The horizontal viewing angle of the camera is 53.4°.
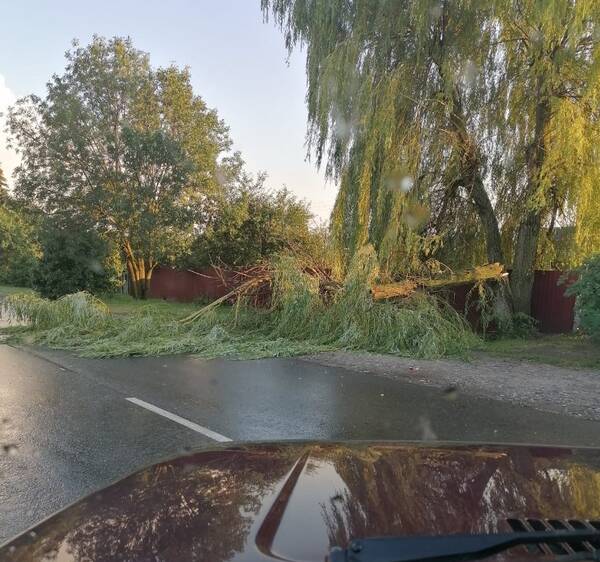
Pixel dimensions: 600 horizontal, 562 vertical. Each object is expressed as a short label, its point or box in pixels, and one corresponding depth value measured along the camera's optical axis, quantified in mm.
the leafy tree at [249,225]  26453
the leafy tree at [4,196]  29219
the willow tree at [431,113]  13320
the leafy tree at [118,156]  26281
